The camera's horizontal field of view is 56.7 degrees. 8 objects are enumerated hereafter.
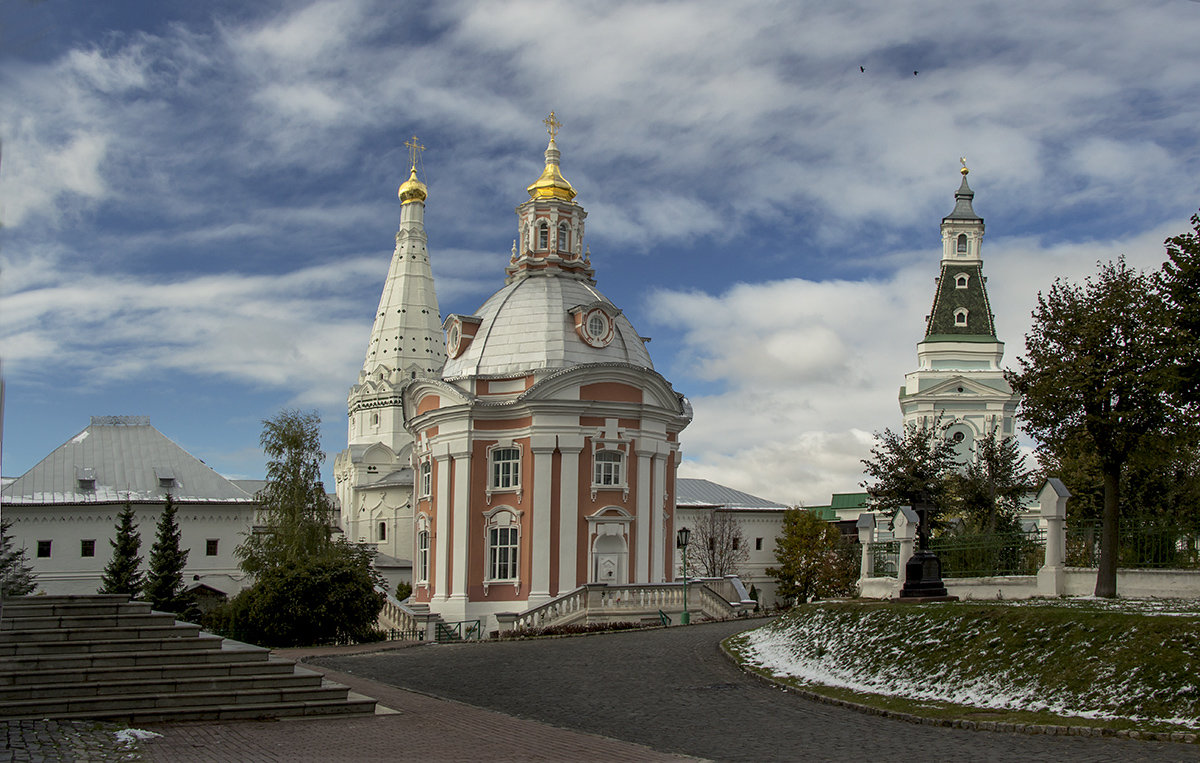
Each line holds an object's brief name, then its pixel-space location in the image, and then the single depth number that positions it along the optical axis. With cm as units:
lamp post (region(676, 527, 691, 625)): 3434
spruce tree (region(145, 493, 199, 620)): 4659
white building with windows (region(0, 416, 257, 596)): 5747
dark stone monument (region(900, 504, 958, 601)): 2208
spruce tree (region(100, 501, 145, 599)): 4850
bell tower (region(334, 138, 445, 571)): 7712
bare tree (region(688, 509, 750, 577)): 6969
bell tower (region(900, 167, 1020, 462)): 7512
